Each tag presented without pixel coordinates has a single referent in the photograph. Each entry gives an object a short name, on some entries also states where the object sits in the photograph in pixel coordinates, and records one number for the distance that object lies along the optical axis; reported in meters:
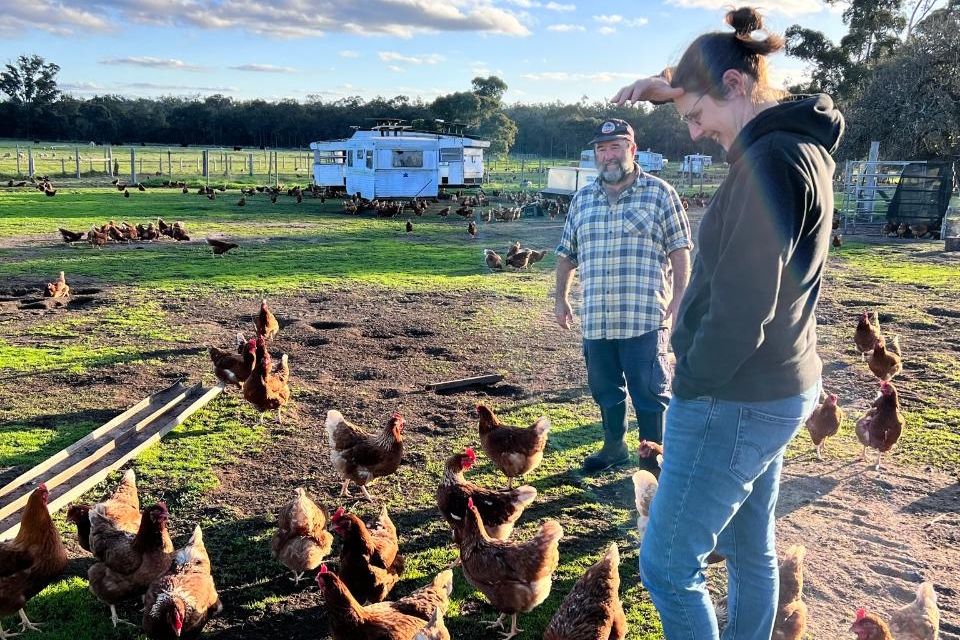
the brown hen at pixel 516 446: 5.08
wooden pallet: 4.75
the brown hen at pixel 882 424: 5.48
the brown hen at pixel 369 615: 3.31
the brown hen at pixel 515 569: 3.66
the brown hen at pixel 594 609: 3.18
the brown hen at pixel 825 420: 5.70
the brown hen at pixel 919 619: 3.29
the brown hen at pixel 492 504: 4.34
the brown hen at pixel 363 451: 5.04
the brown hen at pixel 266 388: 6.32
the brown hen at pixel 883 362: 7.20
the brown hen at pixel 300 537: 4.06
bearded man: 4.67
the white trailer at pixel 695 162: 45.69
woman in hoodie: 1.96
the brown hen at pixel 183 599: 3.39
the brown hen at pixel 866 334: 8.20
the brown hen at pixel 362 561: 3.83
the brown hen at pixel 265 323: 8.65
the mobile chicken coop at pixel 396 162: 32.81
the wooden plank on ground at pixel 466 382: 7.30
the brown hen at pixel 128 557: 3.75
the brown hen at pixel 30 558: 3.66
